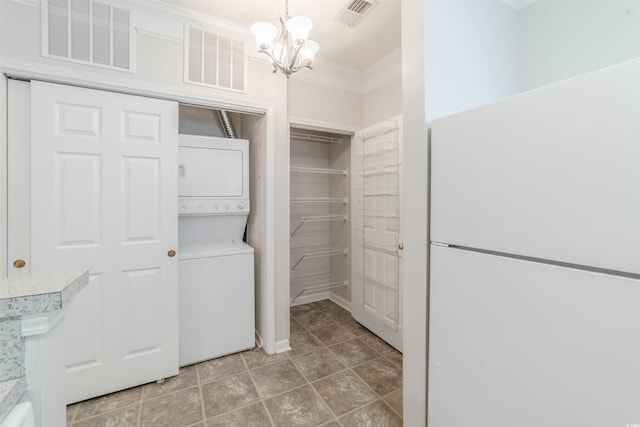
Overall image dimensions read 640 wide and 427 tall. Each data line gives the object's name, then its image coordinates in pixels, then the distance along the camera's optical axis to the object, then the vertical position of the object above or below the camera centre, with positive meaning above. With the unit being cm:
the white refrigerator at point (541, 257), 67 -14
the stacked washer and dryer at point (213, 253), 217 -37
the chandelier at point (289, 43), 146 +98
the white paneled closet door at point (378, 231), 238 -21
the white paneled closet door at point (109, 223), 166 -10
